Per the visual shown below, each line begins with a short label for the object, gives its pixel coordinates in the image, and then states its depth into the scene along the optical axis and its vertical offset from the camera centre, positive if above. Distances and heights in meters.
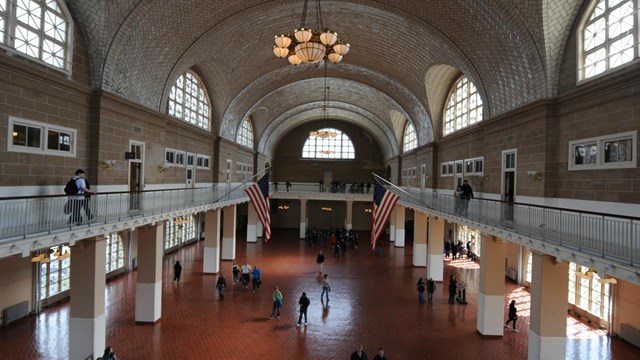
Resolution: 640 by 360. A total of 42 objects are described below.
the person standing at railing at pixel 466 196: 15.00 -0.40
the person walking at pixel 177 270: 19.50 -4.24
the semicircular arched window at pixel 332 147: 49.56 +4.03
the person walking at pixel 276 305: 15.31 -4.47
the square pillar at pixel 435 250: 21.84 -3.43
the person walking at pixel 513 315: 14.46 -4.39
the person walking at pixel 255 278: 19.16 -4.44
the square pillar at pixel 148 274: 14.36 -3.29
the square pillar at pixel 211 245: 22.56 -3.51
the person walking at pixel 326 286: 17.31 -4.26
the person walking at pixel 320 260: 22.97 -4.24
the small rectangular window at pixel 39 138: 10.12 +0.95
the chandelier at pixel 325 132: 34.16 +4.05
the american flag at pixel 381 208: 15.40 -0.92
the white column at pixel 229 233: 25.61 -3.30
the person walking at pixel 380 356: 9.88 -4.03
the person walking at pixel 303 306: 14.36 -4.22
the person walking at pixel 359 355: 10.04 -4.10
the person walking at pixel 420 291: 17.78 -4.48
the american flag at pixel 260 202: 17.50 -0.91
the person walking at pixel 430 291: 18.09 -4.56
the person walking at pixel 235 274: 20.31 -4.53
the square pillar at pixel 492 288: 13.98 -3.39
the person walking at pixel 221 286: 17.59 -4.42
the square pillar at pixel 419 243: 25.94 -3.67
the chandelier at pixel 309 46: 11.38 +3.77
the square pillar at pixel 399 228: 33.51 -3.58
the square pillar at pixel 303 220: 36.51 -3.44
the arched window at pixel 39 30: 9.94 +3.68
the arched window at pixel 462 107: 20.55 +4.03
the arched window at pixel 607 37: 9.84 +3.75
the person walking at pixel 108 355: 9.71 -4.09
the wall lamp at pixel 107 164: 13.30 +0.39
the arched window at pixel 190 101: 21.05 +4.12
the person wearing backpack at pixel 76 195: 9.55 -0.44
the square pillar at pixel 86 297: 10.78 -3.09
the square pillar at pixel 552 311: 10.54 -3.08
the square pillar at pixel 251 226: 34.66 -3.77
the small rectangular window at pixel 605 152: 9.43 +0.87
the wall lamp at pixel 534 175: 12.86 +0.35
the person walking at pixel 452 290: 17.80 -4.41
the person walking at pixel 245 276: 19.52 -4.42
